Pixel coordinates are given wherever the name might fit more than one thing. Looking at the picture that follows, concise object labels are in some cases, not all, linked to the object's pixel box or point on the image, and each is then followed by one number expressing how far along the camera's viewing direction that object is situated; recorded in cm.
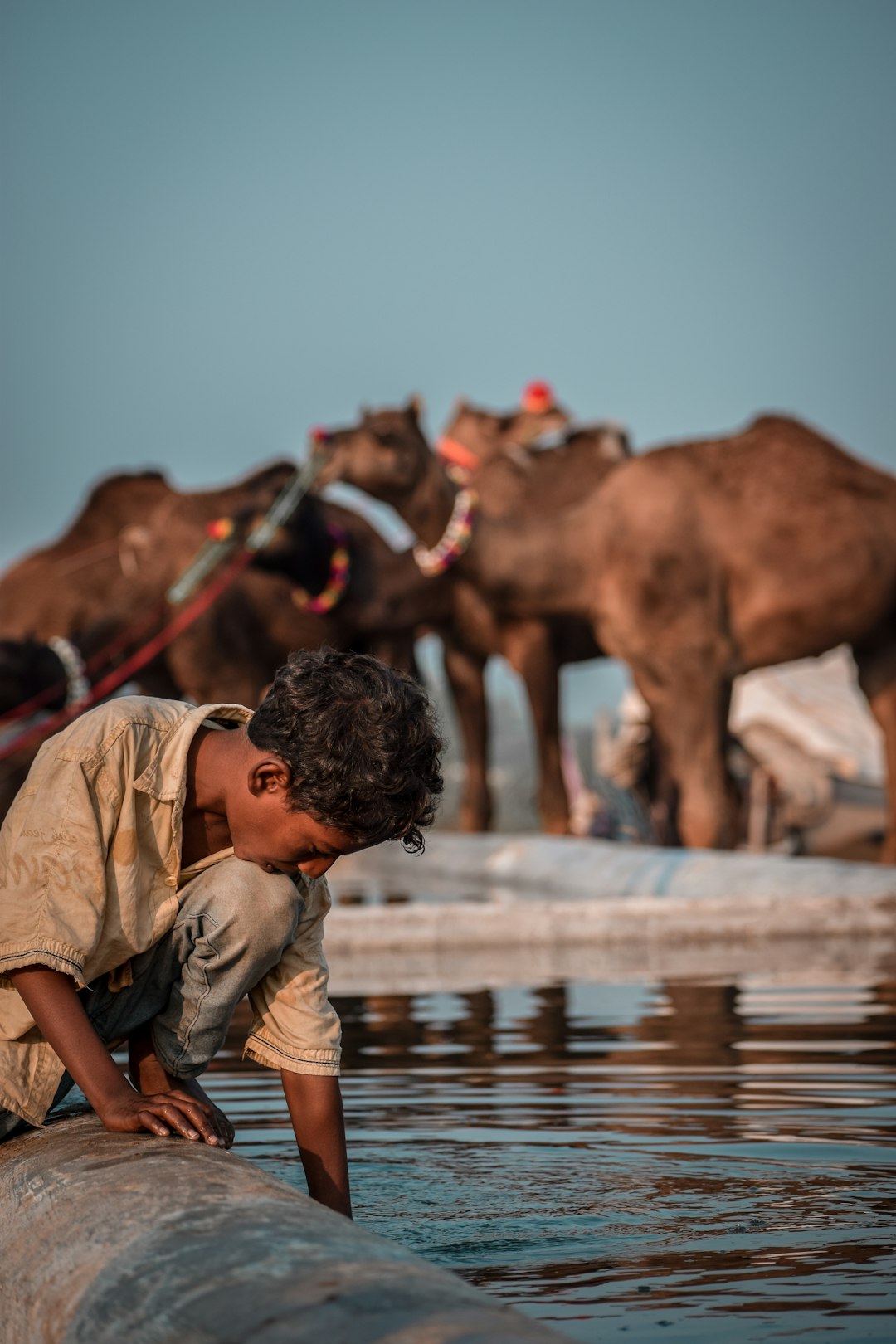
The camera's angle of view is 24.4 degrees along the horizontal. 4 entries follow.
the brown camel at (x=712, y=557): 1495
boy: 322
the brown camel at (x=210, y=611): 1778
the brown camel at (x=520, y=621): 1756
